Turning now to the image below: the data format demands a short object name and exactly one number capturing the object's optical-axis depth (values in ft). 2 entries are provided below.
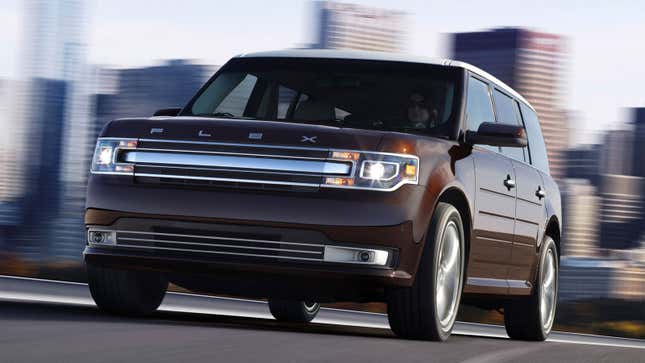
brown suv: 39.29
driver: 45.95
